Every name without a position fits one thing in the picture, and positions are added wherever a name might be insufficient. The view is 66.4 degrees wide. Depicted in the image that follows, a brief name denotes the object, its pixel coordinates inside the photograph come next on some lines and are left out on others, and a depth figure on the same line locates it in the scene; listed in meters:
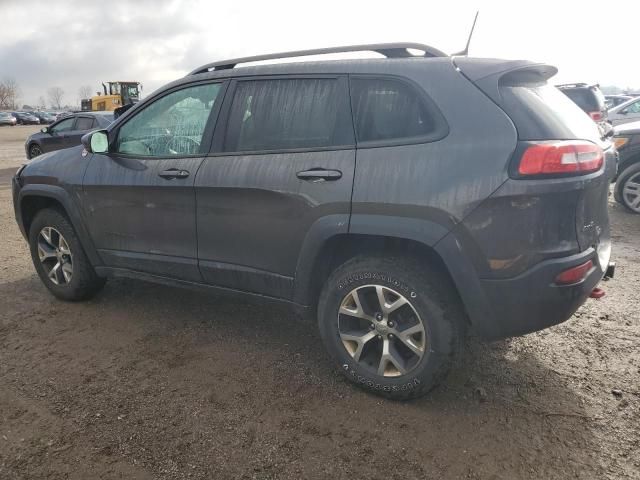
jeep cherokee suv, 2.27
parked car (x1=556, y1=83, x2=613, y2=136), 9.87
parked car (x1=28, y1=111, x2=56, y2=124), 56.22
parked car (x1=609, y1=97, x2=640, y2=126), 12.25
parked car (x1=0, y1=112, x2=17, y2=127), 48.06
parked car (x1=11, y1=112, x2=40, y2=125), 52.81
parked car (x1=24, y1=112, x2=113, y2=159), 12.56
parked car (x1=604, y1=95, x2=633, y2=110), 21.26
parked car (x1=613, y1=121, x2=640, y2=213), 6.96
